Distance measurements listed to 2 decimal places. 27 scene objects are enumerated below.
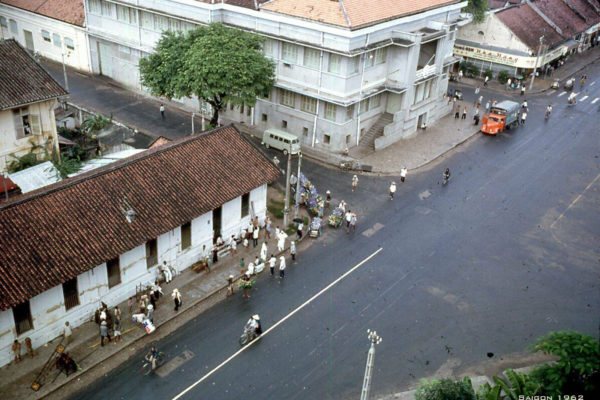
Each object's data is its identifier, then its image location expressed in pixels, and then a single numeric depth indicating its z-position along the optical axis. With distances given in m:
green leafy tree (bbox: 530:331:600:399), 22.66
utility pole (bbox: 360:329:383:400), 21.53
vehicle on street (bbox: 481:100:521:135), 58.88
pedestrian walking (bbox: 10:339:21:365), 28.03
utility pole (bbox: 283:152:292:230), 39.86
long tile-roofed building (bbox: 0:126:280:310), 28.12
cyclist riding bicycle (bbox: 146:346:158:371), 28.45
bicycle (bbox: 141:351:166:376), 28.60
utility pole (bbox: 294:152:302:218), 42.56
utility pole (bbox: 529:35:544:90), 71.51
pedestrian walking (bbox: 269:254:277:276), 35.81
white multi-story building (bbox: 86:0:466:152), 49.56
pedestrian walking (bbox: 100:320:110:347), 29.48
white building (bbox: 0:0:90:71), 66.12
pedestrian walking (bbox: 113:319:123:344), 30.12
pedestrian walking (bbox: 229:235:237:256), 37.59
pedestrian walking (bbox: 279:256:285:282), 35.47
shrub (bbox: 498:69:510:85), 73.31
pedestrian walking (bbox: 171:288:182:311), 32.28
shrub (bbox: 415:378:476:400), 22.33
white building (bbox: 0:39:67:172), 39.66
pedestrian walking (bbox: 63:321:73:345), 29.70
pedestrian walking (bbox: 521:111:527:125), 62.03
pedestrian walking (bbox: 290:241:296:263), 37.18
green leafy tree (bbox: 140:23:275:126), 46.59
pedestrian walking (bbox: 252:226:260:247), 38.48
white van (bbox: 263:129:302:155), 51.38
